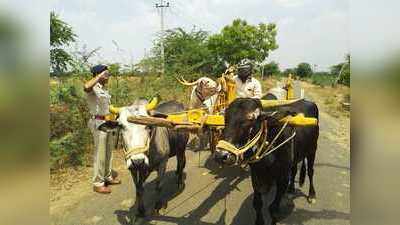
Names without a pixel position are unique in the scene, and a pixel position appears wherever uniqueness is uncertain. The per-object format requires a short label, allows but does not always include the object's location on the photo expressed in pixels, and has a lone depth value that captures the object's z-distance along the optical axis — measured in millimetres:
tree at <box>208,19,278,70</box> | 15212
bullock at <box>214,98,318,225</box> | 3543
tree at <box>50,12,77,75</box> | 7062
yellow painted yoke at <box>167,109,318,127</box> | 3711
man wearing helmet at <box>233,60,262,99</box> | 5391
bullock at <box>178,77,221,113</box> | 6312
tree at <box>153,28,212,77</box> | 14086
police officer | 5184
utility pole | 12844
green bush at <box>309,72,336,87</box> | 20125
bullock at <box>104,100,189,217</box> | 4148
